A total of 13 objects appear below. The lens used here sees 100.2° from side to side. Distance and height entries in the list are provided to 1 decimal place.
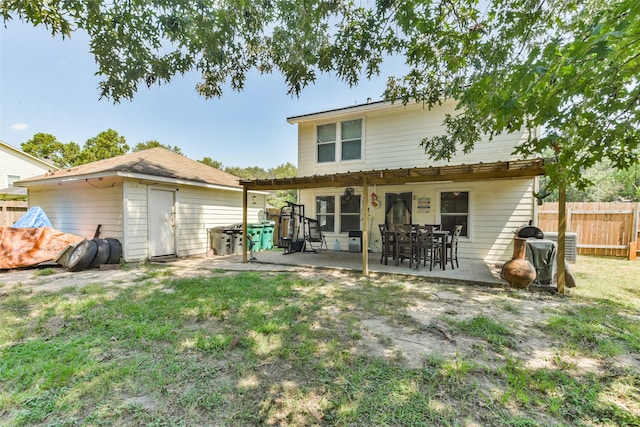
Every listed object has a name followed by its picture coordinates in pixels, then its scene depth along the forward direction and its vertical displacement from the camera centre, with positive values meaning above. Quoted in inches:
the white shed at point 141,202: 286.8 +10.9
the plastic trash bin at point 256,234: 380.5 -32.0
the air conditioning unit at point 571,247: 270.5 -33.5
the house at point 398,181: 275.7 +31.3
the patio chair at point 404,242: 244.1 -27.9
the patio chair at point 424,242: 237.1 -26.5
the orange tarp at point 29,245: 249.1 -34.3
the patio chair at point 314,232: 337.1 -25.3
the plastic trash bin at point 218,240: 359.9 -38.9
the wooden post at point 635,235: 306.8 -23.0
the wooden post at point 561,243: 181.6 -19.6
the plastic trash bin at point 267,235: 411.5 -35.9
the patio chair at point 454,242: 249.8 -27.7
